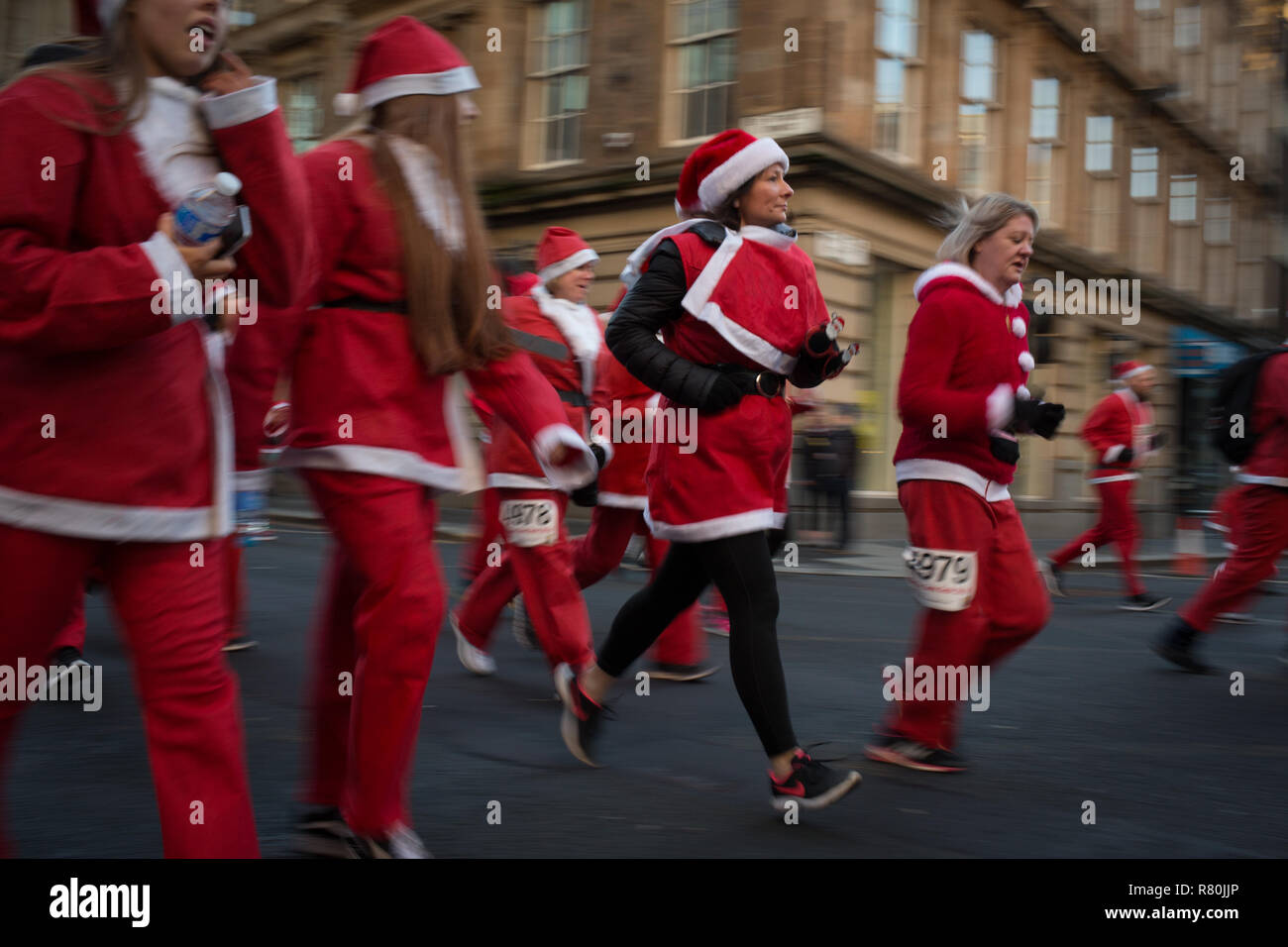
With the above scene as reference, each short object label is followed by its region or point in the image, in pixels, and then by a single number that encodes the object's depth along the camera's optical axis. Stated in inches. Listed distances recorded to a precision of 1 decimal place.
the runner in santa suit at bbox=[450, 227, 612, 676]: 189.2
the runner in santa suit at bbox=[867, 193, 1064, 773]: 157.9
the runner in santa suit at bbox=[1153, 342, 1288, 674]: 239.3
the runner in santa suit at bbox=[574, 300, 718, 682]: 226.7
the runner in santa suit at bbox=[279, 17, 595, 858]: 109.7
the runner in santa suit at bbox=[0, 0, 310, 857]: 78.3
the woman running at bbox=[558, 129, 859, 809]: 139.4
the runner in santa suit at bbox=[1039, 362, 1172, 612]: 388.5
